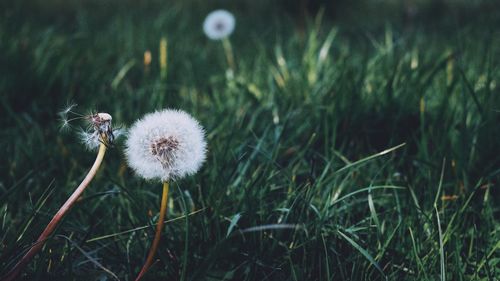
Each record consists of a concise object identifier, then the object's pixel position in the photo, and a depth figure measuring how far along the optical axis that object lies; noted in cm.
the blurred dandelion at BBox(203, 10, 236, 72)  91
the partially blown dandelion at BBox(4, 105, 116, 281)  39
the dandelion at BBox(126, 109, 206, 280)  40
